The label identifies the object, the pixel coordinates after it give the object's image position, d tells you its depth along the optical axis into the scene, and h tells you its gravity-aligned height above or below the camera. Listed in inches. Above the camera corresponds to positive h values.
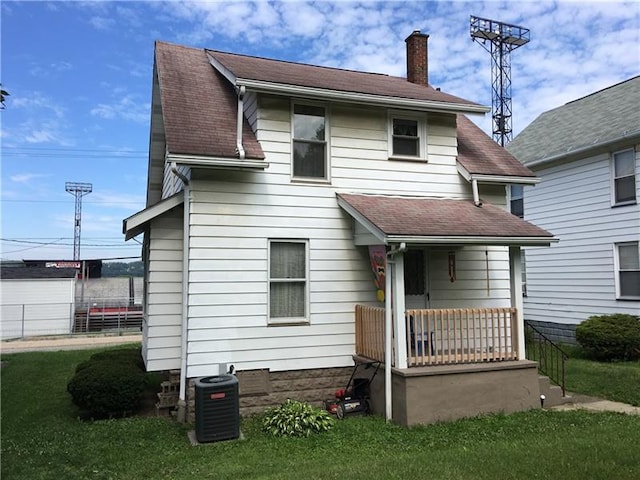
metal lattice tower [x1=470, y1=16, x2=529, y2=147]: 1222.9 +560.5
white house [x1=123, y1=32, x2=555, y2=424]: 340.8 +25.4
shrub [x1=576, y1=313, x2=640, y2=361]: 520.1 -56.6
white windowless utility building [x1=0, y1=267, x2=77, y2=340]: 1093.1 -45.6
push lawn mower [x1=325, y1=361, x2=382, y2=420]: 345.7 -78.8
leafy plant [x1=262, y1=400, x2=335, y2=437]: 309.0 -84.0
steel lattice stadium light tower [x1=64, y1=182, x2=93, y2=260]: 2509.8 +391.3
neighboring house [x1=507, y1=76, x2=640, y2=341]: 585.9 +85.4
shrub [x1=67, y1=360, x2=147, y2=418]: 343.9 -71.6
